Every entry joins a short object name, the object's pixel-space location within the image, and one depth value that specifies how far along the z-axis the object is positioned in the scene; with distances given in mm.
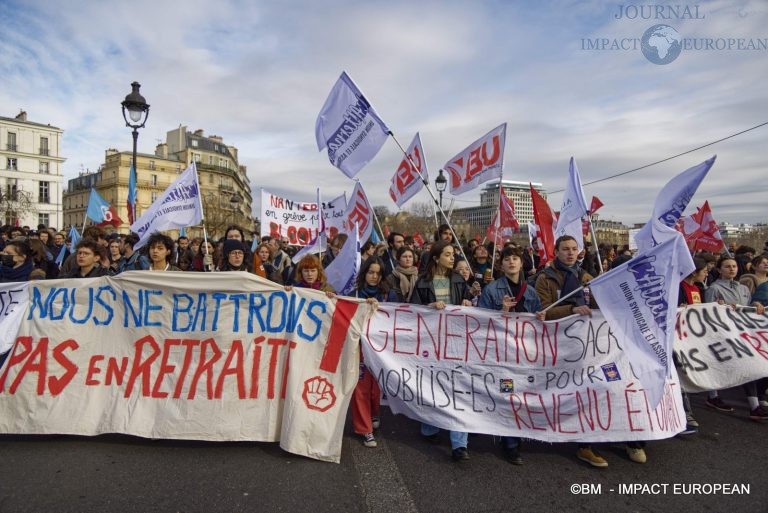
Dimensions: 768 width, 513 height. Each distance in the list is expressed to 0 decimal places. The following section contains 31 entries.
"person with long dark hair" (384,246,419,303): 4828
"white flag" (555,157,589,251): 6281
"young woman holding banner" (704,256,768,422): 4792
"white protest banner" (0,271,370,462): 3771
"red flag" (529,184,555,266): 7074
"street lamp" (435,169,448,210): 12562
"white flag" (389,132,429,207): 7352
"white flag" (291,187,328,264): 7551
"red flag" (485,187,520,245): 8580
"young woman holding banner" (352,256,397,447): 3994
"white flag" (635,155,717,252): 4449
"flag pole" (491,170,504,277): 7023
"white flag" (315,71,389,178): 6102
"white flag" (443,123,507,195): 6832
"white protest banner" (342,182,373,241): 7473
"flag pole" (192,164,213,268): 6247
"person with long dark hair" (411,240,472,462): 4348
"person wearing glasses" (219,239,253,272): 5047
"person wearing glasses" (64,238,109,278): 4777
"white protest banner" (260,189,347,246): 8109
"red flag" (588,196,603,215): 12874
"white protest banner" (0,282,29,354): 3992
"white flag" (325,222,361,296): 4715
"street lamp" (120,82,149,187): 8352
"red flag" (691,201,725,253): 8789
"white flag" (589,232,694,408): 3191
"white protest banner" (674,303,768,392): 4285
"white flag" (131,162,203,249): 6371
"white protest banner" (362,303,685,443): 3695
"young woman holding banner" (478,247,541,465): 4066
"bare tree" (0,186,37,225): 31047
